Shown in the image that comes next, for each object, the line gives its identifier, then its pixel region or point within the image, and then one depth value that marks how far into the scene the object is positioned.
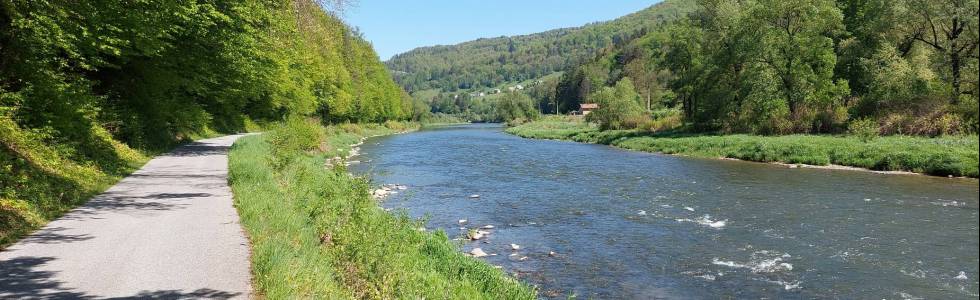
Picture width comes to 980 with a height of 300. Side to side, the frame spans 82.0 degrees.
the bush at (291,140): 21.50
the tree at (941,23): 31.23
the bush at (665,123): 55.56
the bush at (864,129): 33.81
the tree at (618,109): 64.12
